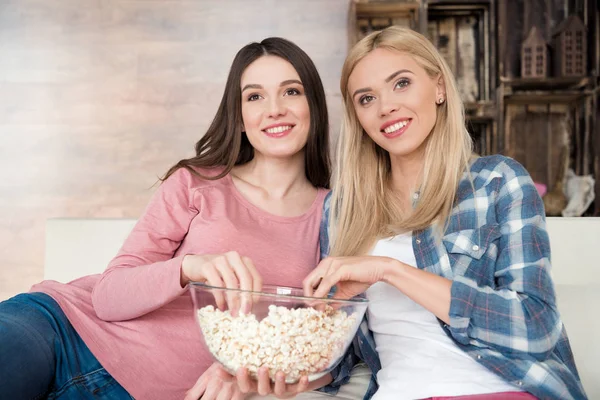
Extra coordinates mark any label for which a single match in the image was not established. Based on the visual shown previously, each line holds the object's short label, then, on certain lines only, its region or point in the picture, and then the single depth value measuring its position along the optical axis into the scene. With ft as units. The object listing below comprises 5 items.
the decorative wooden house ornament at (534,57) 11.21
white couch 5.26
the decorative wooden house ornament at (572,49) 11.09
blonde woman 3.64
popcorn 3.09
